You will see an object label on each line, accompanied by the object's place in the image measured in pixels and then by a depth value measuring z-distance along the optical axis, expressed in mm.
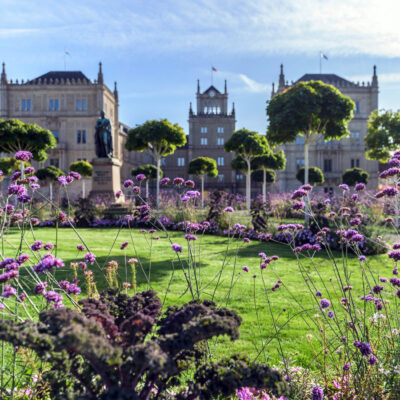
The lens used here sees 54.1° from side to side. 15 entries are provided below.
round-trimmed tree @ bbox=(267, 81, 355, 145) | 14891
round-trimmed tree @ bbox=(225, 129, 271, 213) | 24094
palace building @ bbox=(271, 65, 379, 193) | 50875
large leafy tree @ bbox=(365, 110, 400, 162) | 27062
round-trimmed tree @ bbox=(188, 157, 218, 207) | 31203
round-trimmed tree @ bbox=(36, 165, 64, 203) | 26195
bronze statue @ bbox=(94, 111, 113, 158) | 19203
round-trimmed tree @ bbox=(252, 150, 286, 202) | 28297
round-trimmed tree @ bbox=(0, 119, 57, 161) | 17797
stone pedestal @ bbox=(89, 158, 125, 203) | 18766
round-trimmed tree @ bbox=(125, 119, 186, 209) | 21688
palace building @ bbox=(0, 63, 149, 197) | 49312
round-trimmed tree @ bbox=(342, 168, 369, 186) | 32962
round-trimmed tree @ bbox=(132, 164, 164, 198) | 35438
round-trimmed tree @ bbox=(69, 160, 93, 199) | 30484
